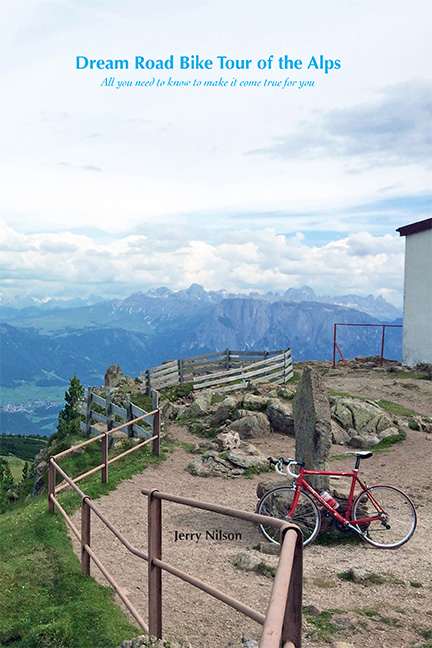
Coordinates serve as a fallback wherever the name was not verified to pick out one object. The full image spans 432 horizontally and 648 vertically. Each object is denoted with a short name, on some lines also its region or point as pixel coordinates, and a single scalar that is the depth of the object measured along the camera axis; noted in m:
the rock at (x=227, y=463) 13.66
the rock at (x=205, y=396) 20.87
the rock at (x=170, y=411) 20.76
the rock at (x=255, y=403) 19.08
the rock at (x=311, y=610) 6.58
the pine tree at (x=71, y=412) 21.64
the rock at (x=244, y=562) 8.06
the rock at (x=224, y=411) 18.69
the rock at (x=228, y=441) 15.34
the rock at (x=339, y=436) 17.22
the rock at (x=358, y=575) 7.72
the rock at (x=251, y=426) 17.39
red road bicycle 9.31
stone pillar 10.53
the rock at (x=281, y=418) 17.86
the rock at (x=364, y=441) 16.58
